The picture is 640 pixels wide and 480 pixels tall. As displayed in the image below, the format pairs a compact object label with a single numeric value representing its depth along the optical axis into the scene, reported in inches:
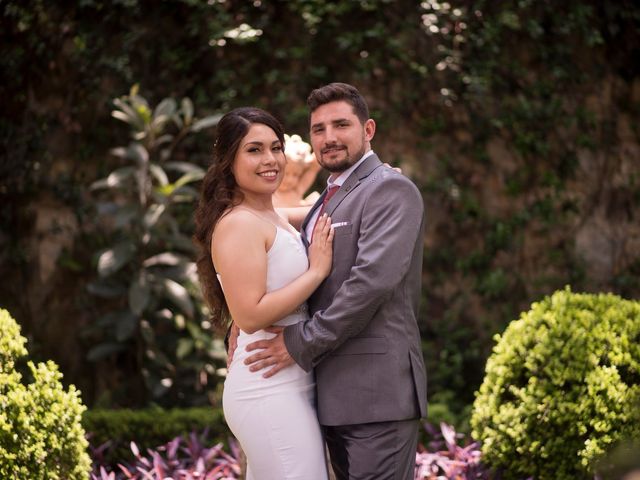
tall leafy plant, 197.0
